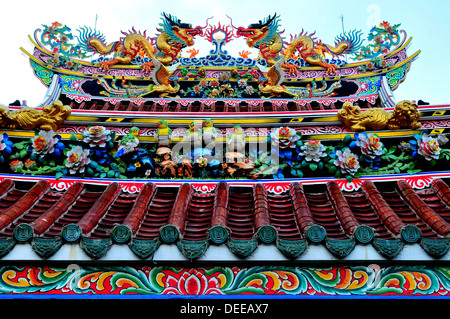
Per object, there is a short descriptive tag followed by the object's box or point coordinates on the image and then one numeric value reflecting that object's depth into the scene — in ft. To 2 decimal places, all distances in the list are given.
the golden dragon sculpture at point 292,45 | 28.63
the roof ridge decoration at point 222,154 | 19.67
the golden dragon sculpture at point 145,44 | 28.45
